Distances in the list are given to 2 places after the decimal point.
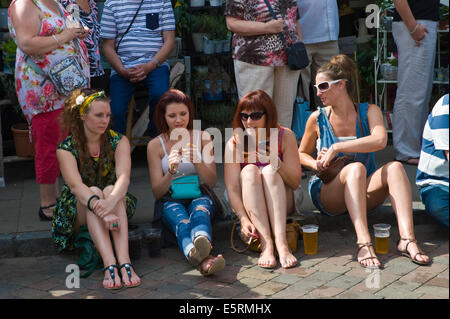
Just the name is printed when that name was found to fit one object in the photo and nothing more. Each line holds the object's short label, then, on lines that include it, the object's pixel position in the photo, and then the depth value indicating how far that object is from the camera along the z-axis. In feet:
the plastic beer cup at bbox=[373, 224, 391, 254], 28.90
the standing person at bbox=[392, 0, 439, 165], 38.77
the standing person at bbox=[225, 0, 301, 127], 35.73
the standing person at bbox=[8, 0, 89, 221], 30.87
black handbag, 36.13
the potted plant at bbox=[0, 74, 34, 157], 41.81
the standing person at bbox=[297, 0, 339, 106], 39.54
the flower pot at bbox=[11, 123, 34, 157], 41.76
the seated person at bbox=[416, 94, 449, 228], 29.13
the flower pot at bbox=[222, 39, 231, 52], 47.14
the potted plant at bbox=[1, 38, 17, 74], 41.76
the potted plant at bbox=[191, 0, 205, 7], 47.39
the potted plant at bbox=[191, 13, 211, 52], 46.96
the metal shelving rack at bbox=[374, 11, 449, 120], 46.87
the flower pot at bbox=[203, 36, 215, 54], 46.87
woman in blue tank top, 28.88
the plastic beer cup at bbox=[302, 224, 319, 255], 29.23
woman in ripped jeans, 30.20
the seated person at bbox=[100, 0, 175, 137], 37.88
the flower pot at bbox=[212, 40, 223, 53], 47.02
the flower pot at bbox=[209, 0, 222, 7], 47.49
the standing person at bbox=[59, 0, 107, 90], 35.86
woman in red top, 29.08
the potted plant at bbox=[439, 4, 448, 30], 44.75
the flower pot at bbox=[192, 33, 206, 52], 47.42
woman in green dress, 27.81
